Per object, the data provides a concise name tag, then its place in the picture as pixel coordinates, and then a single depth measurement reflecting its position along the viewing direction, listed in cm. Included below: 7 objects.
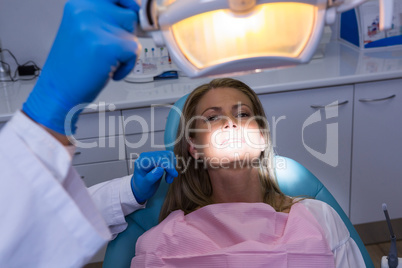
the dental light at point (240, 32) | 69
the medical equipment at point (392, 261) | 132
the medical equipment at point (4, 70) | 254
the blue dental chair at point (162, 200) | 153
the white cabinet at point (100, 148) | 214
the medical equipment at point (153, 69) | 237
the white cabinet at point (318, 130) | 222
